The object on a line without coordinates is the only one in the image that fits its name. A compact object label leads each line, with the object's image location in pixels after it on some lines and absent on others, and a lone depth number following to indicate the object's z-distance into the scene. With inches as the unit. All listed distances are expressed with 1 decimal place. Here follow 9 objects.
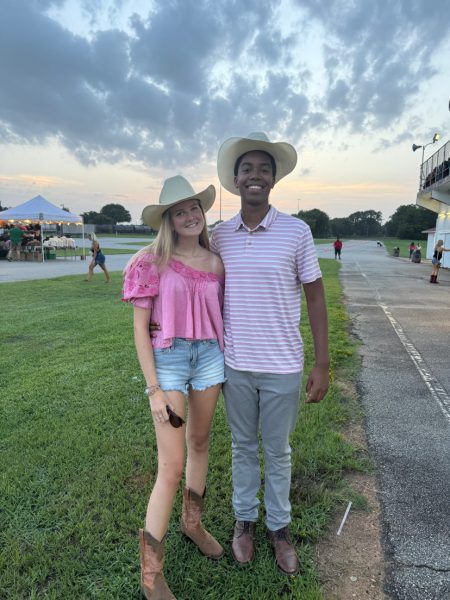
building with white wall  782.5
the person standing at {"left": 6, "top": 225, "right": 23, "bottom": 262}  848.4
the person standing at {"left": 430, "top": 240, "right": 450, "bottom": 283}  607.5
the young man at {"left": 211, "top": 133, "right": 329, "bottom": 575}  77.7
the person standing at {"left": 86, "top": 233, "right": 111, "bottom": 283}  512.4
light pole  984.3
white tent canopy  826.8
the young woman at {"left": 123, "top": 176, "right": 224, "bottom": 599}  76.1
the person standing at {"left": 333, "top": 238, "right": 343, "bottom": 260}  1264.9
